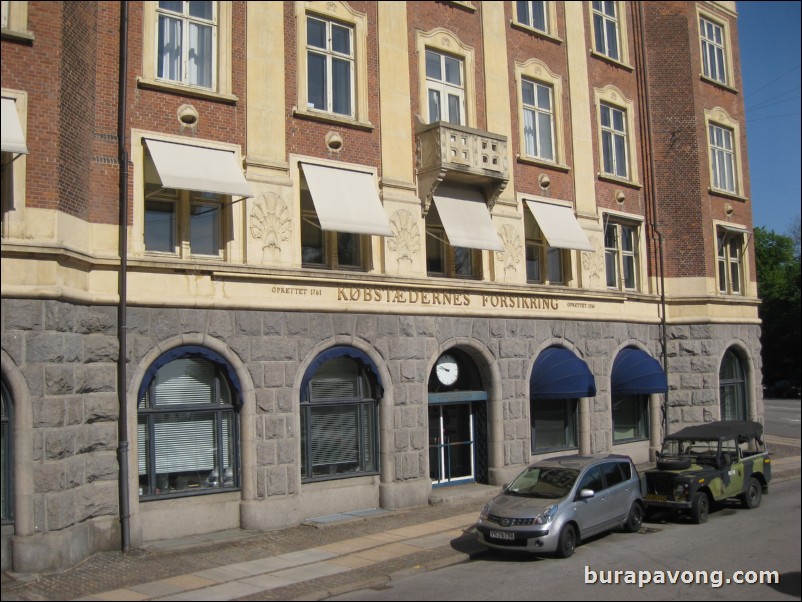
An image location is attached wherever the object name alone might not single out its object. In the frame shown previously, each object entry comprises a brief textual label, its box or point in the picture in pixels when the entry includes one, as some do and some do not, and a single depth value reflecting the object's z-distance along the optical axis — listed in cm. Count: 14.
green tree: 6028
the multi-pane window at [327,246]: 1803
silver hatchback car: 1361
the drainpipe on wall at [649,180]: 2656
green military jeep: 1655
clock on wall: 2056
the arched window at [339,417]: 1755
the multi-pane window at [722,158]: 2841
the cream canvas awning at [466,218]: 1994
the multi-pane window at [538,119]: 2325
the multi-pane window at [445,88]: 2091
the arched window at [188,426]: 1534
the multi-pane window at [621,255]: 2559
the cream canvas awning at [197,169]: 1536
